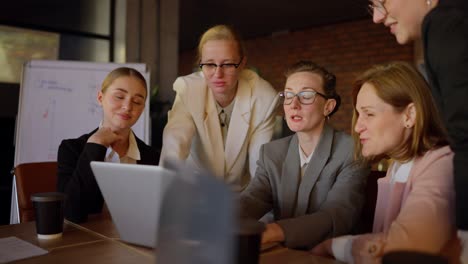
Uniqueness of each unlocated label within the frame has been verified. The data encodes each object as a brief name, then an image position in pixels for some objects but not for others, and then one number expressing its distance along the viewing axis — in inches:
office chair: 64.7
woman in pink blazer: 36.9
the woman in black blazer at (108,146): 57.3
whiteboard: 105.3
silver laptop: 36.0
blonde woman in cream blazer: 75.7
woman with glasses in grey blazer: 57.1
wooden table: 37.3
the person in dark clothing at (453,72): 33.9
